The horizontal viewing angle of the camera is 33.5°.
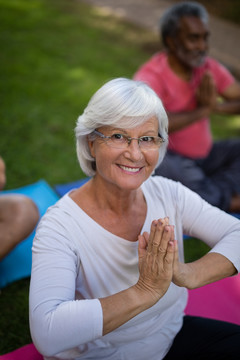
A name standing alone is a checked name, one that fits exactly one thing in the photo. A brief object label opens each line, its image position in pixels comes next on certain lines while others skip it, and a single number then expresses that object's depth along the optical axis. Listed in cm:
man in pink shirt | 341
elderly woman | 147
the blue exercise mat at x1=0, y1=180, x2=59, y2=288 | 274
